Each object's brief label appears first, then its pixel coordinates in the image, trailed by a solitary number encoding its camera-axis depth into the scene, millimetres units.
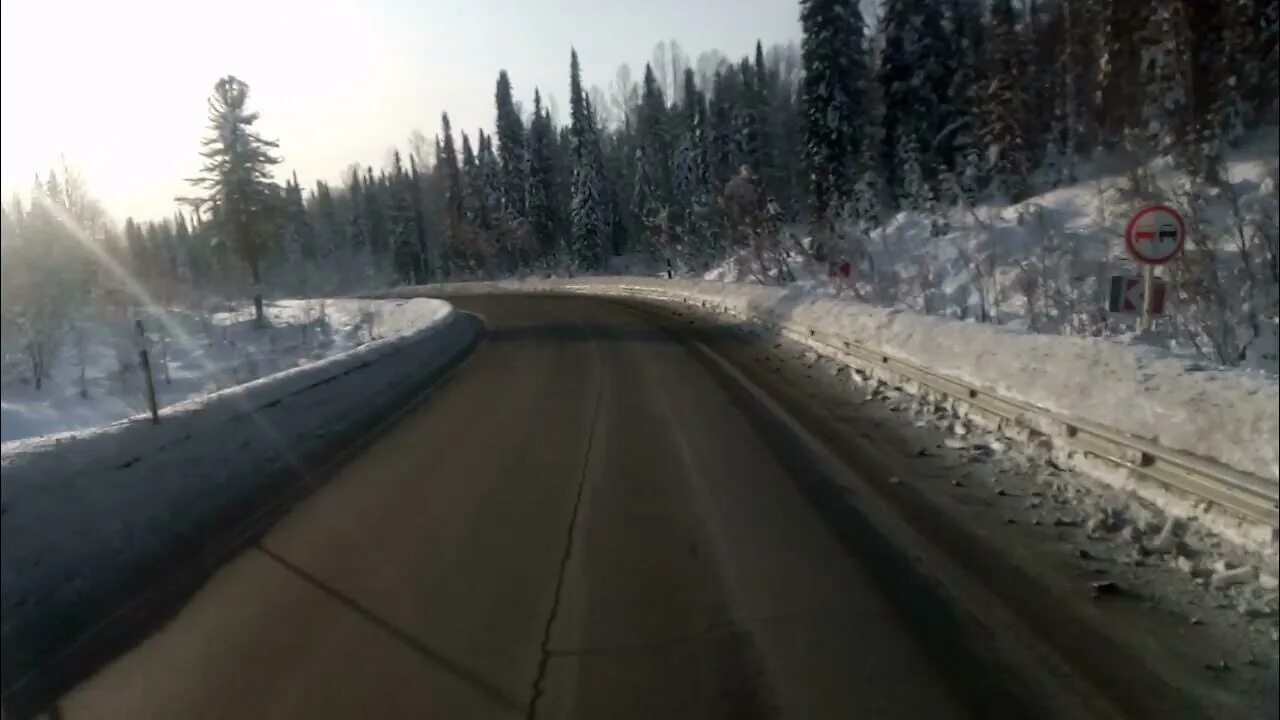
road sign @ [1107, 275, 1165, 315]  10086
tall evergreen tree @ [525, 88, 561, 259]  86000
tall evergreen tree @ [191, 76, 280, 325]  50525
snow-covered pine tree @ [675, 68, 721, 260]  64438
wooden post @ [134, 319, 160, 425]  7832
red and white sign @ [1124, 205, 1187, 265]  9273
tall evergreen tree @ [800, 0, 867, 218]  47562
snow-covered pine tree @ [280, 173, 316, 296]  109438
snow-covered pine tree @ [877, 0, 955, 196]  42938
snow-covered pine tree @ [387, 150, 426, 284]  106125
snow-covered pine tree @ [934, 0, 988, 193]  41531
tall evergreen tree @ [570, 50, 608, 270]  80812
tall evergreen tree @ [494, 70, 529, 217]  88562
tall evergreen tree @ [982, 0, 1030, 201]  32406
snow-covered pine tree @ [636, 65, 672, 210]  87188
